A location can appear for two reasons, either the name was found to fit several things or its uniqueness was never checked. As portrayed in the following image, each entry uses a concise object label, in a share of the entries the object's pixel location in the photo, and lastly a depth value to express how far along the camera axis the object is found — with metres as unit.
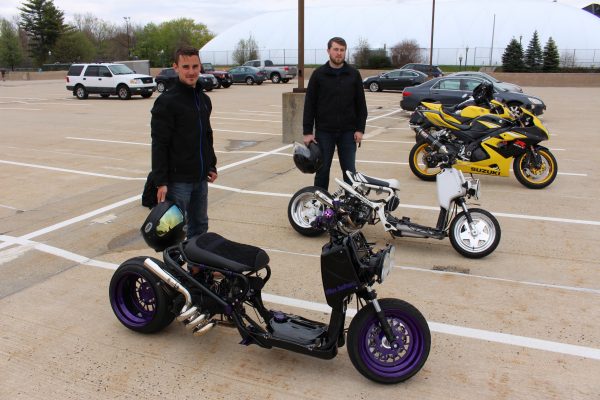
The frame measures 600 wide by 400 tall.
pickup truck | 40.41
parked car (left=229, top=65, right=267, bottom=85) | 37.50
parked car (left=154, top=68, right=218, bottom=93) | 29.49
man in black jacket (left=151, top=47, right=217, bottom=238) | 3.78
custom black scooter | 3.03
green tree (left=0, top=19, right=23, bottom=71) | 71.25
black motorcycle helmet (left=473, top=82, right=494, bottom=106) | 9.70
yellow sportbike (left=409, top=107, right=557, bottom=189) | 7.70
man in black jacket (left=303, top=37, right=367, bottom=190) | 5.87
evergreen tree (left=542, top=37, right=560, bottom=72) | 47.25
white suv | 24.80
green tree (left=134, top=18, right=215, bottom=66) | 86.69
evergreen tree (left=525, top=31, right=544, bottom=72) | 48.34
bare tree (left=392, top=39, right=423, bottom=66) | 54.84
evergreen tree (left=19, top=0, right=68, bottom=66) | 77.62
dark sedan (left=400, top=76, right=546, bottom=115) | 16.06
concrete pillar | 11.90
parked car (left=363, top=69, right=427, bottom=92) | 28.91
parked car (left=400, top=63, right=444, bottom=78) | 35.47
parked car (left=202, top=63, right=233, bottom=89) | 33.14
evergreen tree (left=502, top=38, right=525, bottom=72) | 47.88
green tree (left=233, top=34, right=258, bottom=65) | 68.25
